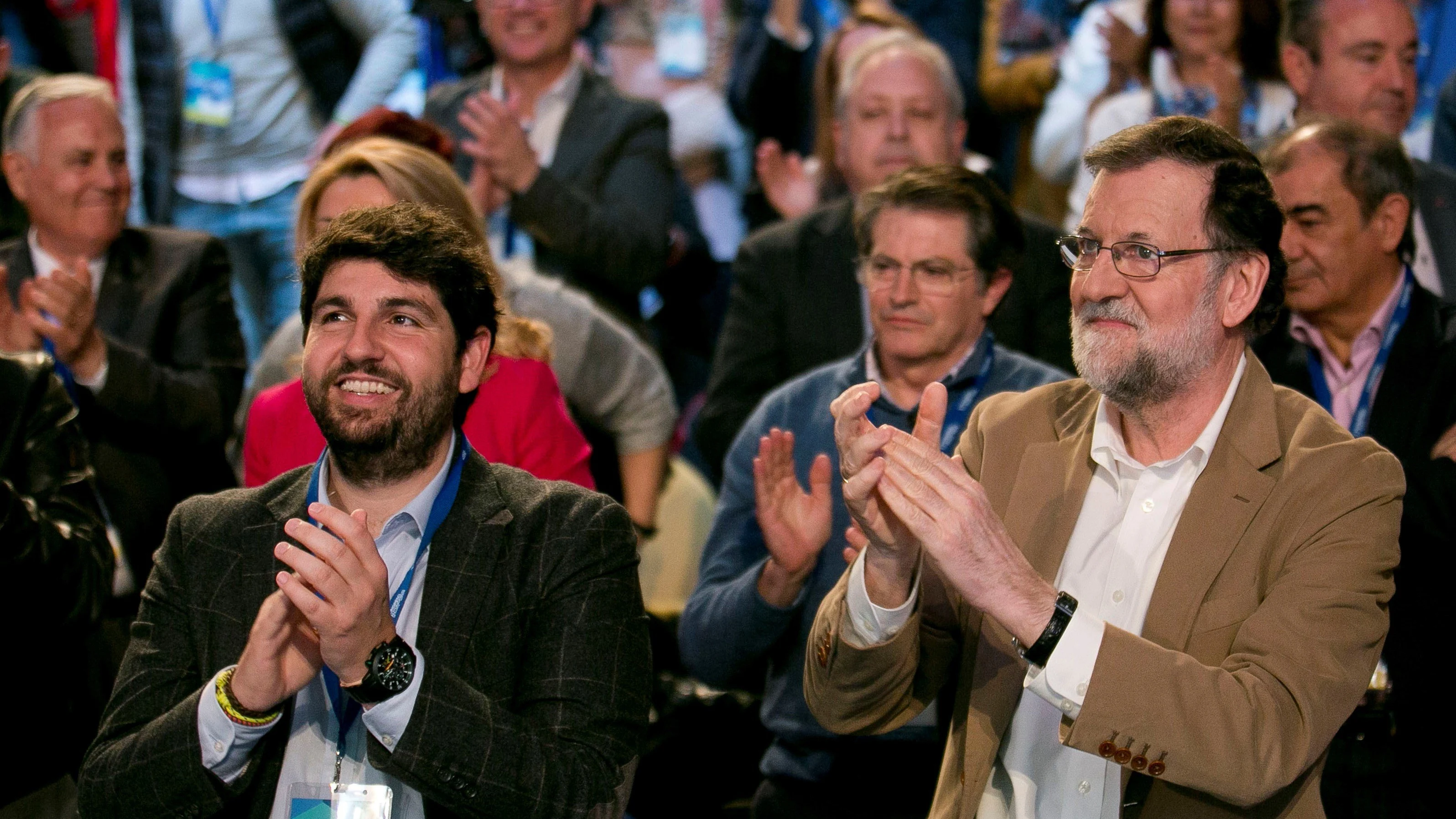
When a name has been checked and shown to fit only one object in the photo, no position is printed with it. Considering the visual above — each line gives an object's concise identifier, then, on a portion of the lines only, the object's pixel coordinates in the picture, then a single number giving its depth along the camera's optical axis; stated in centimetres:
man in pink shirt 335
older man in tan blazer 210
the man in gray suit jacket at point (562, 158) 450
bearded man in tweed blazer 212
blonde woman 351
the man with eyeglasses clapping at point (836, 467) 306
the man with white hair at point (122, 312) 374
